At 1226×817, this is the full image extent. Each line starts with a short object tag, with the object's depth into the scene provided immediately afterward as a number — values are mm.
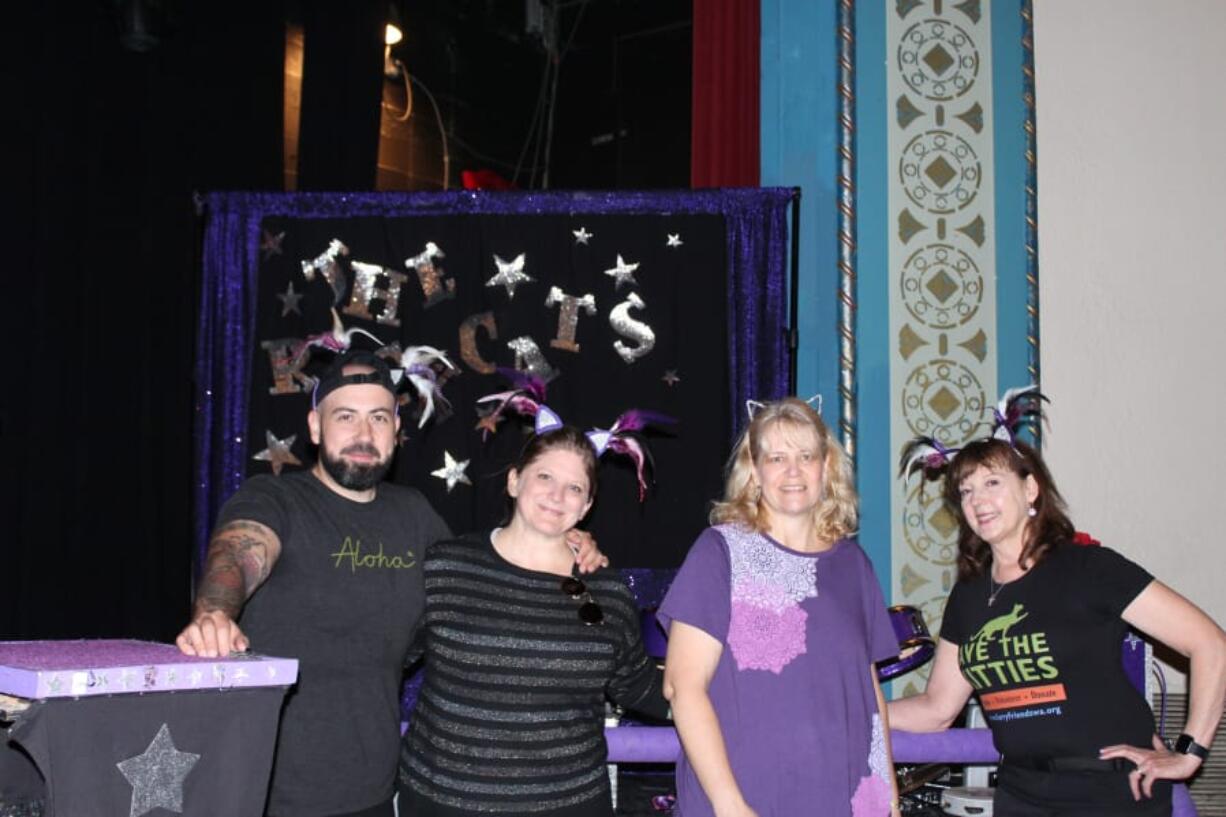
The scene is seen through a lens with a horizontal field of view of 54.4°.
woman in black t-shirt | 2701
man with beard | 2459
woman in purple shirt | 2449
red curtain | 5758
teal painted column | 5488
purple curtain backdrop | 5383
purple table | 1871
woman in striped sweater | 2438
